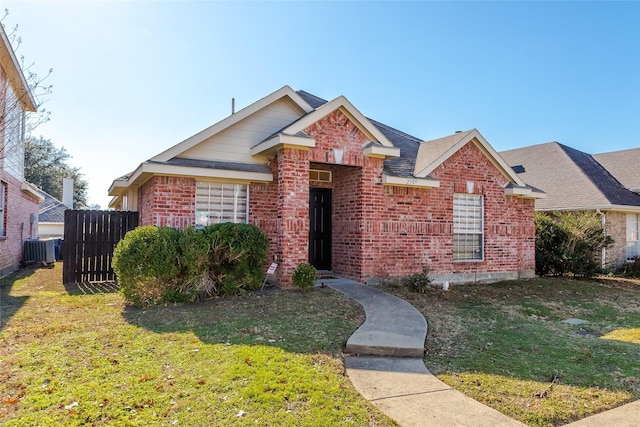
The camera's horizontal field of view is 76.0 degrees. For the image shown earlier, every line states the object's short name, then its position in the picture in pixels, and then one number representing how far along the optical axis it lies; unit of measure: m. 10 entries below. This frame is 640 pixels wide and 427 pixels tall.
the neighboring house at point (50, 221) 27.16
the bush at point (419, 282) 9.76
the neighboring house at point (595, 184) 16.45
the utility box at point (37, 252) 15.87
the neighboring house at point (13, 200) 10.74
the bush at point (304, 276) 8.78
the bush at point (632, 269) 16.08
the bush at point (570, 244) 14.10
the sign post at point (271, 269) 8.98
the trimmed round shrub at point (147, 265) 7.49
